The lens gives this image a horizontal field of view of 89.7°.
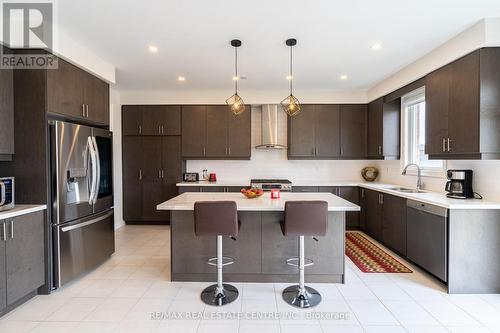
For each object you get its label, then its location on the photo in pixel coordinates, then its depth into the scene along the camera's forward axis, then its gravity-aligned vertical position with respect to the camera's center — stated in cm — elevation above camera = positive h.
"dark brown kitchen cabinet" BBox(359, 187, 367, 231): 450 -80
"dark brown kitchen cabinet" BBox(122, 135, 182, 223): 488 -14
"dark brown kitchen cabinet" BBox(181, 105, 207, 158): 492 +67
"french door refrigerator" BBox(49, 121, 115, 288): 254 -38
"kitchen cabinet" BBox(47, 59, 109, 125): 256 +80
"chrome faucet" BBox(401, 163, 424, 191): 359 -25
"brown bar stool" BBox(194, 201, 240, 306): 227 -50
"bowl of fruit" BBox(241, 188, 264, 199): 296 -36
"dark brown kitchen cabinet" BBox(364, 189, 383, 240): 395 -82
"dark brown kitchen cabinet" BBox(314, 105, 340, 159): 491 +67
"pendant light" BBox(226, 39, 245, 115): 286 +75
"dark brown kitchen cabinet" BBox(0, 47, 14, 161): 236 +49
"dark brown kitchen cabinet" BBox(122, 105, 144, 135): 489 +86
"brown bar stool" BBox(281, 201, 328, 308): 226 -50
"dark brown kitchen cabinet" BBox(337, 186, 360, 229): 461 -55
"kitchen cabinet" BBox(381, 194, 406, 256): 331 -83
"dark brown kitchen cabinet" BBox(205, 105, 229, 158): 494 +67
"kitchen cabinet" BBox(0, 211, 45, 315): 210 -83
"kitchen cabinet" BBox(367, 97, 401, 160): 430 +59
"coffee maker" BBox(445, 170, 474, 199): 281 -25
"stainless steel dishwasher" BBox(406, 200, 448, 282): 255 -83
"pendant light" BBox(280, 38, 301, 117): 284 +69
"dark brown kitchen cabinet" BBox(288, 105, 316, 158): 491 +58
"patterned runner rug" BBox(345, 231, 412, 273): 309 -129
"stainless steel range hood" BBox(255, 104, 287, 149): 491 +72
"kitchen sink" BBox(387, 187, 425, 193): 358 -39
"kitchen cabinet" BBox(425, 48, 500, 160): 245 +58
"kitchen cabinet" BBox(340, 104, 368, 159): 491 +67
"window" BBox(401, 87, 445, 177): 368 +48
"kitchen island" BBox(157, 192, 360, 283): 275 -95
